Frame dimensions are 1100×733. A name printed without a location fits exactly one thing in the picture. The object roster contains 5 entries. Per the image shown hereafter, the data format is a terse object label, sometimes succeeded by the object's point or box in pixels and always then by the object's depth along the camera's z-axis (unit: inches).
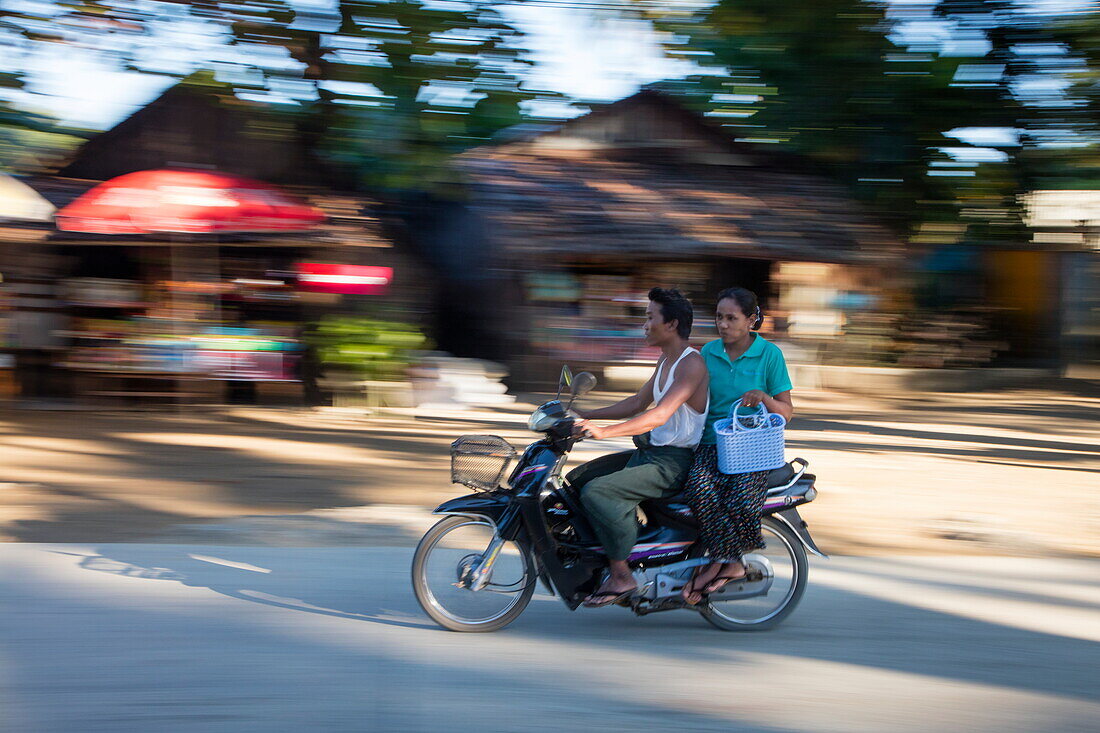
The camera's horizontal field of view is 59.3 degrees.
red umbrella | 470.0
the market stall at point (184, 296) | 478.0
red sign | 516.1
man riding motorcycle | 180.1
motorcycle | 183.3
